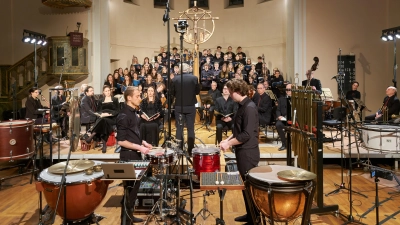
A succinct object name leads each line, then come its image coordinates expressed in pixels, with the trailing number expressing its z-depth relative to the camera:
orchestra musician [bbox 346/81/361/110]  10.65
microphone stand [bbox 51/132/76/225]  3.36
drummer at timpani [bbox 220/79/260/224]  3.93
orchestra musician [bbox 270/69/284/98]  11.90
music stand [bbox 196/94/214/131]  9.70
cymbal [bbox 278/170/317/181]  3.11
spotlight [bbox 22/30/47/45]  9.78
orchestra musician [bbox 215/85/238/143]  7.79
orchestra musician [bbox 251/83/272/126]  7.87
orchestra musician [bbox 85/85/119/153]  7.61
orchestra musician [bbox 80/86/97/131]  8.13
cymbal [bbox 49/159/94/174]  3.70
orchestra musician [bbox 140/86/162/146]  7.49
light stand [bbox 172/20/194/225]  4.06
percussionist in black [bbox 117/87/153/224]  4.23
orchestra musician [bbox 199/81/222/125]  10.09
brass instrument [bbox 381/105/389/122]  8.42
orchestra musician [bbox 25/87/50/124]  8.49
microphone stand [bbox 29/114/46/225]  6.12
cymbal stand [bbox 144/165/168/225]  4.32
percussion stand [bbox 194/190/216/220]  4.43
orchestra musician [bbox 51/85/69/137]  8.98
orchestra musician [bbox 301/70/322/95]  9.78
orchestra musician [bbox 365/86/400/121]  8.39
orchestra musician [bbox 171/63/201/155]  6.75
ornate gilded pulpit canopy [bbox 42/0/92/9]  11.51
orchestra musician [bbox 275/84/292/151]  7.51
